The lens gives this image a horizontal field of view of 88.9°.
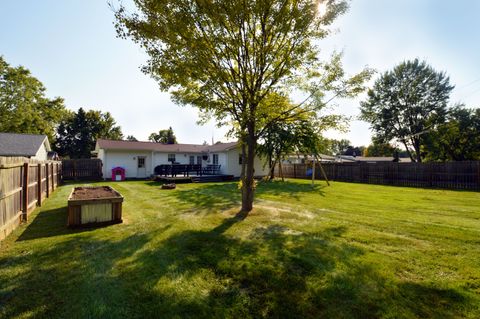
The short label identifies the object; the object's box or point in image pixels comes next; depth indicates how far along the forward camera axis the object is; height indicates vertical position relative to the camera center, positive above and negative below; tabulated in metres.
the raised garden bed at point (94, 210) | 6.59 -1.28
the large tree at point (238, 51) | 6.62 +3.34
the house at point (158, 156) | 22.00 +0.77
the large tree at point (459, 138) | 29.17 +3.11
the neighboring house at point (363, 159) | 55.33 +1.02
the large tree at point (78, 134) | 43.62 +5.47
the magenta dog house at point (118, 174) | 21.08 -0.86
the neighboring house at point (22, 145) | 16.65 +1.43
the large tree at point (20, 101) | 28.20 +7.62
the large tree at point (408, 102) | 33.59 +8.76
